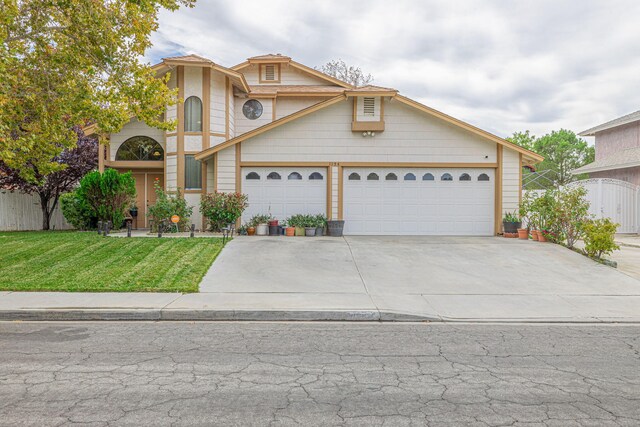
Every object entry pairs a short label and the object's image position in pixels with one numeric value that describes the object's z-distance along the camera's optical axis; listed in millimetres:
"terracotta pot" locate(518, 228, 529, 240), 16172
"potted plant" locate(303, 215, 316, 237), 16344
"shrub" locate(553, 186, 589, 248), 14078
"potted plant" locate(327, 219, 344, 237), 16516
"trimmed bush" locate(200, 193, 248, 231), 16250
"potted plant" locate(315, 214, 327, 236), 16516
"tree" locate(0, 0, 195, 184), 10289
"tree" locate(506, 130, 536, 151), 66750
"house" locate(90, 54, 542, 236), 17047
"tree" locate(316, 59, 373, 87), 43062
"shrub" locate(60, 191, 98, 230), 17562
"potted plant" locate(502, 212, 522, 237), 16500
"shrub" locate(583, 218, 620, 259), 12422
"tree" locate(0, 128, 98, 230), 18828
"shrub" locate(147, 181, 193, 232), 16484
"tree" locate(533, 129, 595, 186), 61375
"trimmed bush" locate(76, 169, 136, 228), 16672
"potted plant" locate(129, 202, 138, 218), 19452
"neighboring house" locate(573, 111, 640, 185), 23625
